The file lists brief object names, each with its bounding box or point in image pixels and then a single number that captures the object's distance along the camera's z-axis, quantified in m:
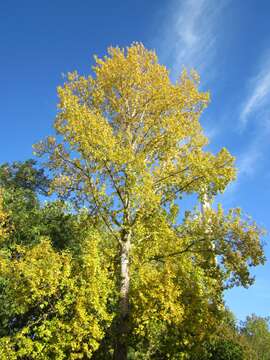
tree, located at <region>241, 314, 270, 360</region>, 64.38
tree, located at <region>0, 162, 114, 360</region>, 12.48
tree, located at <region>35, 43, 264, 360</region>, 14.53
